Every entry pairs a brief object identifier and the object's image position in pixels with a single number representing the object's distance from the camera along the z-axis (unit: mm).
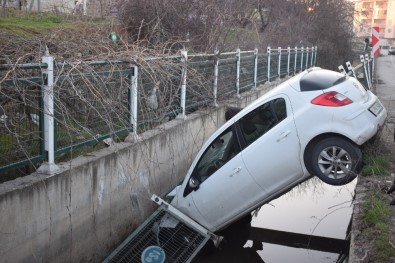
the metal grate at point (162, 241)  6621
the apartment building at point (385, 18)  125312
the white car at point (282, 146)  6594
